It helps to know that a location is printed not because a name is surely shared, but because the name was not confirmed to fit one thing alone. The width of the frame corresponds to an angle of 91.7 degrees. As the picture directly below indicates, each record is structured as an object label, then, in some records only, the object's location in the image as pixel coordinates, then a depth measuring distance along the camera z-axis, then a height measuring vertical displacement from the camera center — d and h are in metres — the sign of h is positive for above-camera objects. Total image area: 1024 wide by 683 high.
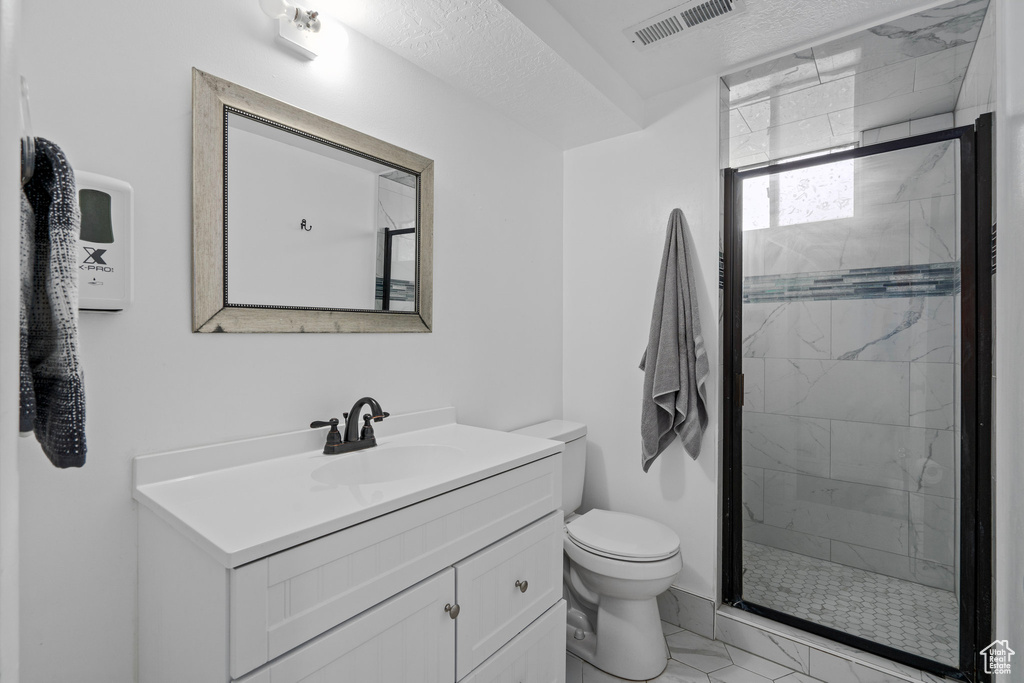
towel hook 0.53 +0.22
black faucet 1.35 -0.26
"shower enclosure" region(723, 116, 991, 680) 1.61 -0.20
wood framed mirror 1.20 +0.34
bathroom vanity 0.83 -0.44
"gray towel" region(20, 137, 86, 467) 0.61 +0.04
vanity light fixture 1.27 +0.84
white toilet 1.71 -0.88
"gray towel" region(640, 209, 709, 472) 1.99 -0.09
